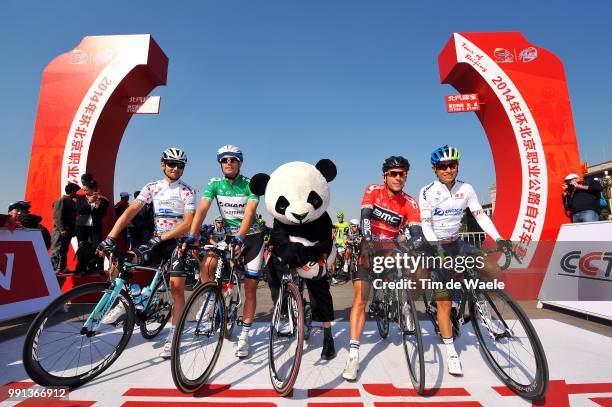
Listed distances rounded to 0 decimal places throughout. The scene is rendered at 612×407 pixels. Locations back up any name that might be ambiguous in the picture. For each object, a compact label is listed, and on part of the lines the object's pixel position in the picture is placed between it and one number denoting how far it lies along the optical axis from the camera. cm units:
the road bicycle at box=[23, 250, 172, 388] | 233
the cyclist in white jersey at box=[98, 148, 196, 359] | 334
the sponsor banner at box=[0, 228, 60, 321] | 411
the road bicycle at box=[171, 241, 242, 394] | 230
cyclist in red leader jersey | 293
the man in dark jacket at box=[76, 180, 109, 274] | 591
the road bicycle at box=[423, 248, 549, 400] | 222
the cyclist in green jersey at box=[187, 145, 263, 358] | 329
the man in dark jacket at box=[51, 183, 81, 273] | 592
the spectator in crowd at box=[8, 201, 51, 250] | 558
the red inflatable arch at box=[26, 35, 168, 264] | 677
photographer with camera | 564
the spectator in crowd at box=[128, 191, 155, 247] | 640
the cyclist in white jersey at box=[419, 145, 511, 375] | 302
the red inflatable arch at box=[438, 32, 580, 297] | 640
